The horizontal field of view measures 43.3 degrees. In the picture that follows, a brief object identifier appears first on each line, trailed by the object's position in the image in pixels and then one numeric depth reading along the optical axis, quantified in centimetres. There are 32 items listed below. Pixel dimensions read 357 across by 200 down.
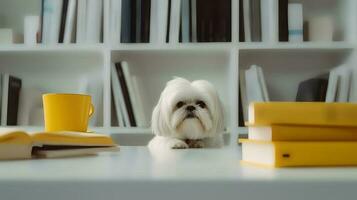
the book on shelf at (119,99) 218
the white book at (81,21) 219
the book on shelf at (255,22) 218
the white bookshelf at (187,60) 213
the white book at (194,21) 214
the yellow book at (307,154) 43
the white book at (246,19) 215
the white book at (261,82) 218
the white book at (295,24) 215
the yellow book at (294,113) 44
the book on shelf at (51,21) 219
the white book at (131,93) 218
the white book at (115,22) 214
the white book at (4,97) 223
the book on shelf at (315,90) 215
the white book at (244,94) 218
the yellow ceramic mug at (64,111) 85
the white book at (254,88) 217
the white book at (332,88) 213
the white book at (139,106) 220
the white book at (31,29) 222
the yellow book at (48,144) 55
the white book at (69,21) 218
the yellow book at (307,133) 45
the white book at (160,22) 214
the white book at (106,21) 214
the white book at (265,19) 215
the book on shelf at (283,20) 213
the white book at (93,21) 218
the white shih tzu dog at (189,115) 178
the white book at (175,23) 214
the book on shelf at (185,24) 214
